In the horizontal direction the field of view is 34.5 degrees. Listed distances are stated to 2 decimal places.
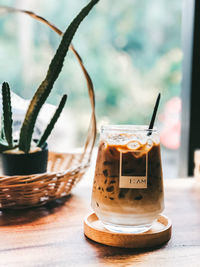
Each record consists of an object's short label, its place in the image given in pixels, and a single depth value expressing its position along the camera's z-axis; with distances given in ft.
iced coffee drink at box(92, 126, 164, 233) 1.96
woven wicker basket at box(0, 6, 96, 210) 2.44
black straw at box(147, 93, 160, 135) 2.03
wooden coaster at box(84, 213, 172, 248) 1.97
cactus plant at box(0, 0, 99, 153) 2.47
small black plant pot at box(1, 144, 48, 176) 2.62
